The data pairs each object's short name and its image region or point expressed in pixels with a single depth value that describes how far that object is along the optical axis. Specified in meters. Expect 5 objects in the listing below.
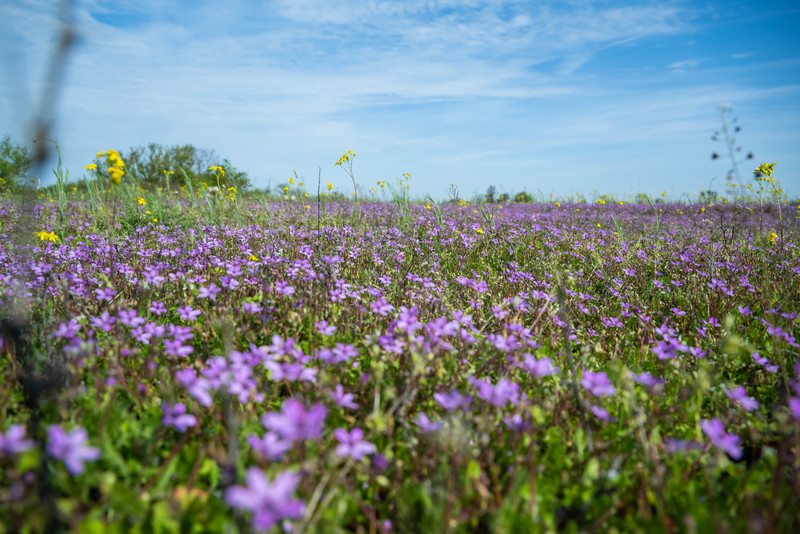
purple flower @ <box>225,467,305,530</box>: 1.04
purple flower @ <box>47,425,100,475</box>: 1.17
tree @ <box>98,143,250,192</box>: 19.98
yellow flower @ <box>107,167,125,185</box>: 2.97
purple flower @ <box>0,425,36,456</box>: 1.18
